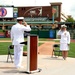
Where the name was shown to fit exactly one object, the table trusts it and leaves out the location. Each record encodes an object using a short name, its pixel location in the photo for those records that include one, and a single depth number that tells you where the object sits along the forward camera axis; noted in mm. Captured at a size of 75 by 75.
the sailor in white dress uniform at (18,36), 6087
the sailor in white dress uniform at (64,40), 8631
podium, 5707
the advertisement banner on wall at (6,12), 50858
